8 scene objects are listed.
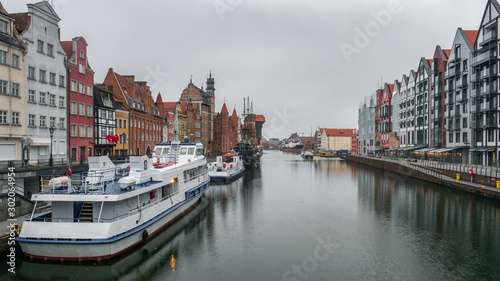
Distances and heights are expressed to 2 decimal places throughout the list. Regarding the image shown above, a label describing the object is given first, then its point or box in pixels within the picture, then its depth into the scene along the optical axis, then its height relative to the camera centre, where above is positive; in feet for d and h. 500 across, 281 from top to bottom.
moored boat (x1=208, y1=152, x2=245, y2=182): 175.83 -19.45
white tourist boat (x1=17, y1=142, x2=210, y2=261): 54.44 -15.19
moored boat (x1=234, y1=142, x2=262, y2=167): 296.10 -15.79
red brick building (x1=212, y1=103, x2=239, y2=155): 392.47 +4.66
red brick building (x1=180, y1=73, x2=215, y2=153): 326.44 +23.47
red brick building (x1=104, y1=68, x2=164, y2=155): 175.73 +16.26
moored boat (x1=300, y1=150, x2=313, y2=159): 478.72 -26.56
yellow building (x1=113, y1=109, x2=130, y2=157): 166.61 +3.91
